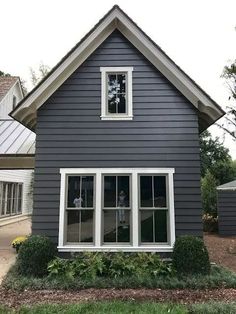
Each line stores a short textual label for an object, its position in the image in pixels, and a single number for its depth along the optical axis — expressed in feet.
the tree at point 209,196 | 42.11
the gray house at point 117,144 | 19.85
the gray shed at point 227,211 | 37.85
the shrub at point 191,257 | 18.00
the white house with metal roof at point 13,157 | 25.12
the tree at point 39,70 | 78.13
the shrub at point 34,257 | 17.96
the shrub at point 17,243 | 24.88
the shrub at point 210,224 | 40.95
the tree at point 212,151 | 66.57
